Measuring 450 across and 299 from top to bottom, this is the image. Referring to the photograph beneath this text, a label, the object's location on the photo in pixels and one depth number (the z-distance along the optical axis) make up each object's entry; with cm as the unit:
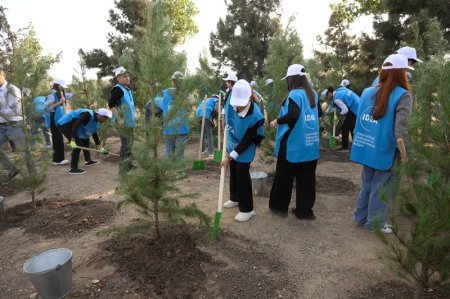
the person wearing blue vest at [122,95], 505
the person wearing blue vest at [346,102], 746
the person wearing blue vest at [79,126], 609
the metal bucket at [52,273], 253
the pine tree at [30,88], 426
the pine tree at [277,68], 565
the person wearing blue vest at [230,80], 670
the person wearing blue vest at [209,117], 759
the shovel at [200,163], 631
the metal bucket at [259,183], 501
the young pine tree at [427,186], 188
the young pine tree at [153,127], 291
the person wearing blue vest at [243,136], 361
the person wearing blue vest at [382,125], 312
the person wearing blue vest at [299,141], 371
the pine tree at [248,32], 1970
